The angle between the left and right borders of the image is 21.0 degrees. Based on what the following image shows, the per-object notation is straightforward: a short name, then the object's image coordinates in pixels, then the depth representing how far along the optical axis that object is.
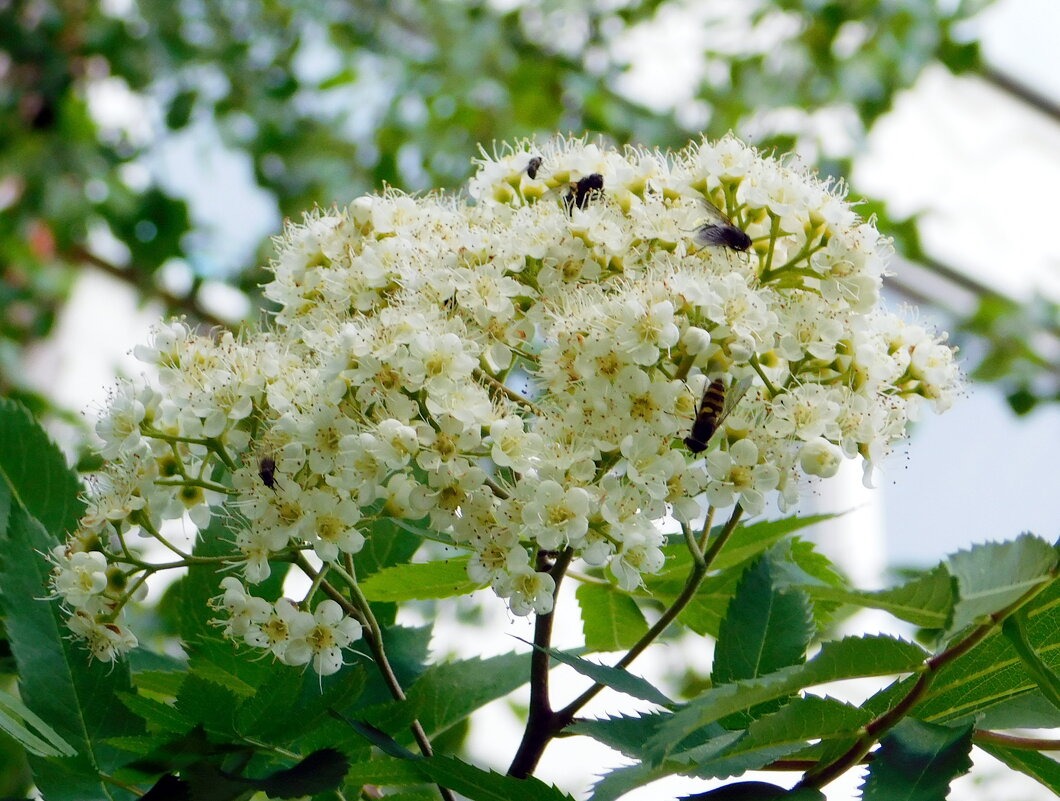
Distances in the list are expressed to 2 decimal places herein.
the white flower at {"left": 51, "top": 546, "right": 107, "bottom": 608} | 0.42
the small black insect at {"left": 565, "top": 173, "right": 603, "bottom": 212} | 0.44
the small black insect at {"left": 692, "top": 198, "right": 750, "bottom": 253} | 0.43
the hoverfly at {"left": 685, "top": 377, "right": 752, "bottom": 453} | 0.40
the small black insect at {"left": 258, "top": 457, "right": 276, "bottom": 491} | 0.41
